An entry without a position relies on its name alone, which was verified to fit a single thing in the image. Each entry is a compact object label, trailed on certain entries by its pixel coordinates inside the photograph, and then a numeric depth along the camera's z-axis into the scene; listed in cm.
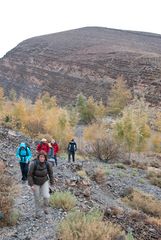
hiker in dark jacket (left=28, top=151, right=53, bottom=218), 602
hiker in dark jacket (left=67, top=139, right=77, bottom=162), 1416
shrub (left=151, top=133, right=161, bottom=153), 3298
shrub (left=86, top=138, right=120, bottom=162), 2025
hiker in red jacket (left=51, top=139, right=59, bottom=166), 1156
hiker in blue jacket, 872
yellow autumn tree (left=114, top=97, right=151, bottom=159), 2674
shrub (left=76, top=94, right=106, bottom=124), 4809
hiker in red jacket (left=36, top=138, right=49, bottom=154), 920
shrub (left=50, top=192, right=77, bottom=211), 676
